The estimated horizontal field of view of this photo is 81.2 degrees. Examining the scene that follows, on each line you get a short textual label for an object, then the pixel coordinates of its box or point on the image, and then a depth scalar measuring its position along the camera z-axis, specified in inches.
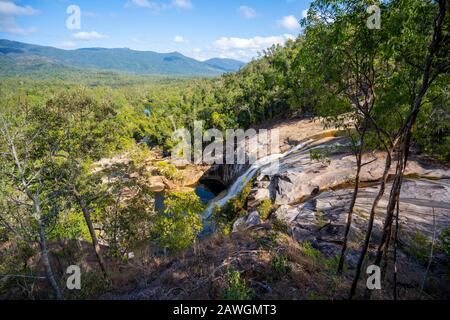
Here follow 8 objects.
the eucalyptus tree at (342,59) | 239.3
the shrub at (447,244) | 305.0
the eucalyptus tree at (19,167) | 370.0
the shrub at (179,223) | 515.2
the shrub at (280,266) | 317.1
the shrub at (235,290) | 258.7
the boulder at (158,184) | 1615.5
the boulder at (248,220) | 665.0
